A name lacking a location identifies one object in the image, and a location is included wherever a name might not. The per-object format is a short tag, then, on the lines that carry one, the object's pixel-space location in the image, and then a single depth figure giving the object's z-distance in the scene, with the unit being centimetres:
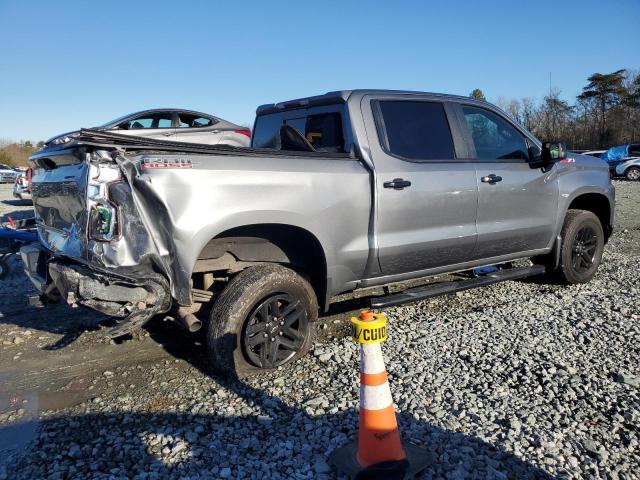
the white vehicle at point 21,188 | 1241
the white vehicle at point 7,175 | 3177
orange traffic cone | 236
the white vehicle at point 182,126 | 1062
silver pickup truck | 311
